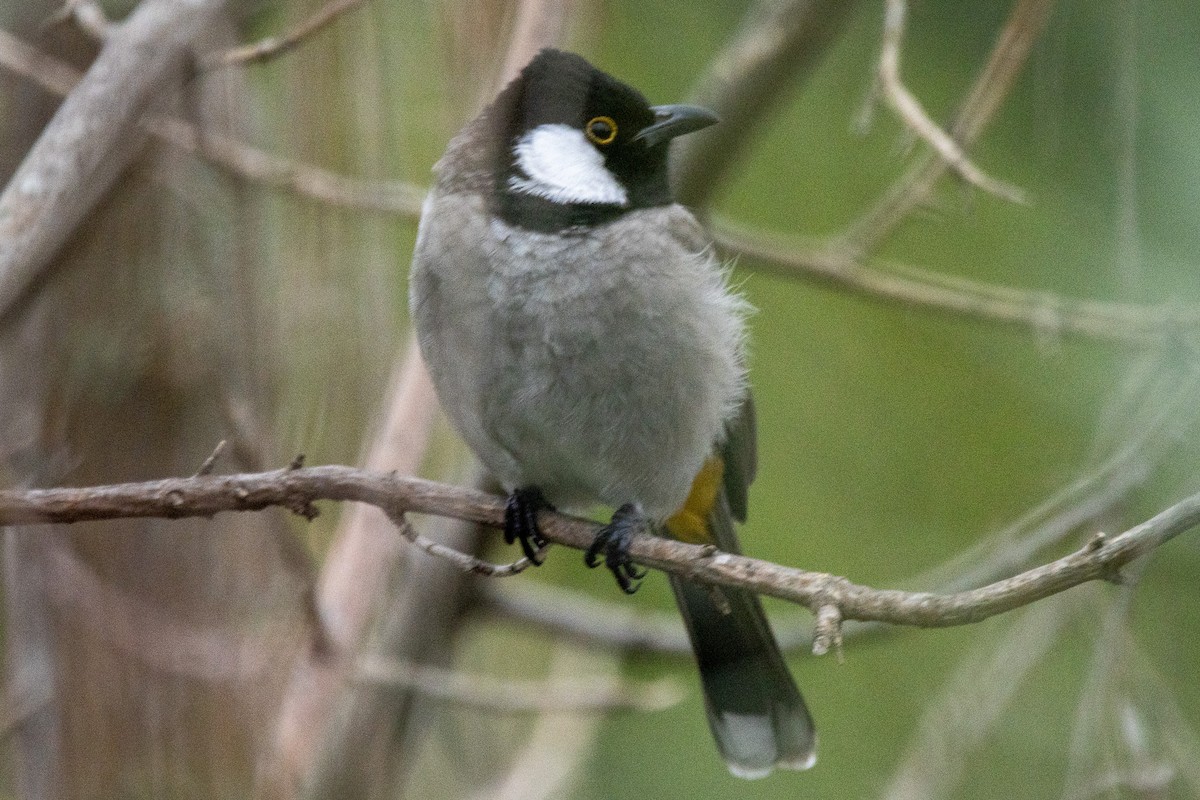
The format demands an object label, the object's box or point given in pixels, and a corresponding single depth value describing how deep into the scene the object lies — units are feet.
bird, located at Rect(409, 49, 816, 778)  14.64
